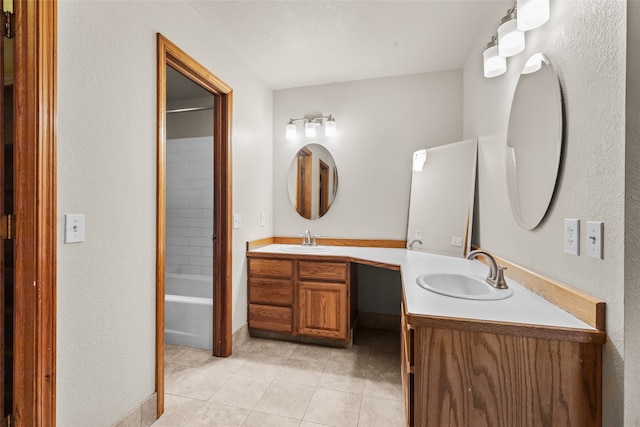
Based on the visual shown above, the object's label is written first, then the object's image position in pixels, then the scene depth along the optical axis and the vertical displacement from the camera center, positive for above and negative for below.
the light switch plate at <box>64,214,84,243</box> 1.18 -0.07
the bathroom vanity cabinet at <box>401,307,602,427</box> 0.94 -0.55
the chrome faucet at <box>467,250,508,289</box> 1.38 -0.30
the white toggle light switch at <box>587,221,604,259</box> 0.92 -0.08
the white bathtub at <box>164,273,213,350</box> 2.45 -0.95
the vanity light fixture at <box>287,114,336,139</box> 3.00 +0.91
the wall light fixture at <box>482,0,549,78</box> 1.22 +0.85
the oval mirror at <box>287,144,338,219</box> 3.08 +0.33
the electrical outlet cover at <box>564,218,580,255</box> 1.04 -0.08
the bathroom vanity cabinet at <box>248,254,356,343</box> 2.44 -0.72
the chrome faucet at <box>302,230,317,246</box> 3.00 -0.28
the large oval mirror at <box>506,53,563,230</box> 1.20 +0.33
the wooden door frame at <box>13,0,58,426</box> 1.08 +0.01
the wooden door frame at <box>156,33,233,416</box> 2.31 -0.05
